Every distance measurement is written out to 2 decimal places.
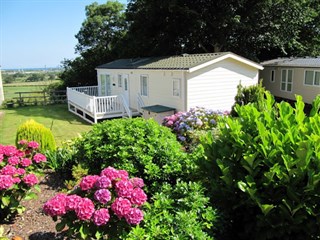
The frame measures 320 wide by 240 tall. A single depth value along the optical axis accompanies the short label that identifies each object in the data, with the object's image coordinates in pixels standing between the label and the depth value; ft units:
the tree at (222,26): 64.23
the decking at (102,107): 51.99
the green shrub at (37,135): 24.34
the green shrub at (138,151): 13.98
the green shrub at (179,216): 9.08
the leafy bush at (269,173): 9.94
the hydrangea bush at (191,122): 25.02
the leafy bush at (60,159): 20.16
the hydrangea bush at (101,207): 9.01
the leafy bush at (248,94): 41.59
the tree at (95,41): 86.63
